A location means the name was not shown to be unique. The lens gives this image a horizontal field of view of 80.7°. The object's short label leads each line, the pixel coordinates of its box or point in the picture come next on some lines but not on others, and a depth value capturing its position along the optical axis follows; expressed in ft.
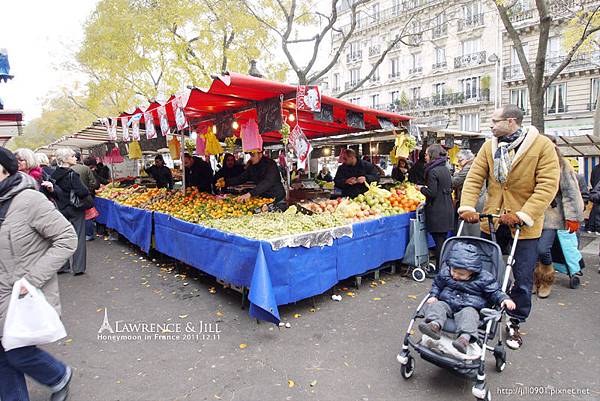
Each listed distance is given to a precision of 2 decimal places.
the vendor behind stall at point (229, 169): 32.04
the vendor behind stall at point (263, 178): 21.52
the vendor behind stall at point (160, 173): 32.94
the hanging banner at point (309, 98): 16.30
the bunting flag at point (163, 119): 20.13
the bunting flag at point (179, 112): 18.25
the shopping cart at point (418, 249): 18.54
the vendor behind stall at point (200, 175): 29.66
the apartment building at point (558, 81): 75.77
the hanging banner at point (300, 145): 16.61
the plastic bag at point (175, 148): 28.48
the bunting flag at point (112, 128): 25.41
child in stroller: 8.92
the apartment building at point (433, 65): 92.07
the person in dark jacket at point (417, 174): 30.09
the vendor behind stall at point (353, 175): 24.45
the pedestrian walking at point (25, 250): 7.36
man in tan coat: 9.98
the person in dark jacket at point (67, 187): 18.35
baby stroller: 8.52
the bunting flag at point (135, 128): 23.39
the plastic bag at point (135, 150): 33.30
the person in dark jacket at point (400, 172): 34.94
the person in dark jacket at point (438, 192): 17.69
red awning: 15.29
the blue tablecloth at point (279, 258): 12.94
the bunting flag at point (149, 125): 22.26
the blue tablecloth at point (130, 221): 22.02
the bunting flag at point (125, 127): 24.33
